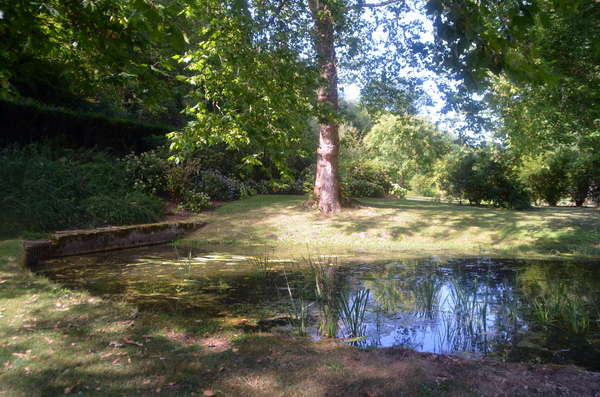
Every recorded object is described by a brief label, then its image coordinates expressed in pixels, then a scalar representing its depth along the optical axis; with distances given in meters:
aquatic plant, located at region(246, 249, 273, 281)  6.02
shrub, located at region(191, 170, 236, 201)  14.76
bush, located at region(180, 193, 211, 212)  13.29
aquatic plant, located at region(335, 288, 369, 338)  3.70
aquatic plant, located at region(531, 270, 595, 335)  3.97
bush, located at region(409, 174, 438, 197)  42.41
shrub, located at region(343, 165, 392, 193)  20.33
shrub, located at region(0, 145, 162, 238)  9.20
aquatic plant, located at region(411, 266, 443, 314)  4.50
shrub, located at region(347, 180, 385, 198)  19.31
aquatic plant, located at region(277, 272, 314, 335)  3.85
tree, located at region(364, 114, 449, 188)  27.11
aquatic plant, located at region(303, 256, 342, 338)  3.75
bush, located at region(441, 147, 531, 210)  16.11
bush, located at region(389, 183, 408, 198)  22.15
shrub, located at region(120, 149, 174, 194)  13.16
